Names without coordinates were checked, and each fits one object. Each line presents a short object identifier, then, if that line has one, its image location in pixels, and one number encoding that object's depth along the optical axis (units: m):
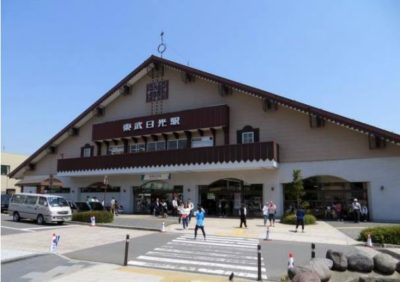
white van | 25.06
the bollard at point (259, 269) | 10.64
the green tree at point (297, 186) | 25.69
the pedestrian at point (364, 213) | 26.02
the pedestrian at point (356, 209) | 25.05
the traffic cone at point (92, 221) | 24.31
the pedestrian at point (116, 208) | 33.29
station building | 26.41
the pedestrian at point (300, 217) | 21.36
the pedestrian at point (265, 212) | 23.91
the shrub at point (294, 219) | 24.28
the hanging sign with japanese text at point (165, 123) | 31.33
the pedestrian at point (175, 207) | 29.53
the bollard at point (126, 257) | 12.34
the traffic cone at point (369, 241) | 16.64
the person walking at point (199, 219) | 18.56
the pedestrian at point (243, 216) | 23.03
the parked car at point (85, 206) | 30.70
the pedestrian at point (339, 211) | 27.14
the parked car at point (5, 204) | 36.06
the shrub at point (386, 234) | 17.14
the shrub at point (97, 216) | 25.05
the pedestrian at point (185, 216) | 22.45
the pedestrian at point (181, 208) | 22.81
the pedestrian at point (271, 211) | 23.94
